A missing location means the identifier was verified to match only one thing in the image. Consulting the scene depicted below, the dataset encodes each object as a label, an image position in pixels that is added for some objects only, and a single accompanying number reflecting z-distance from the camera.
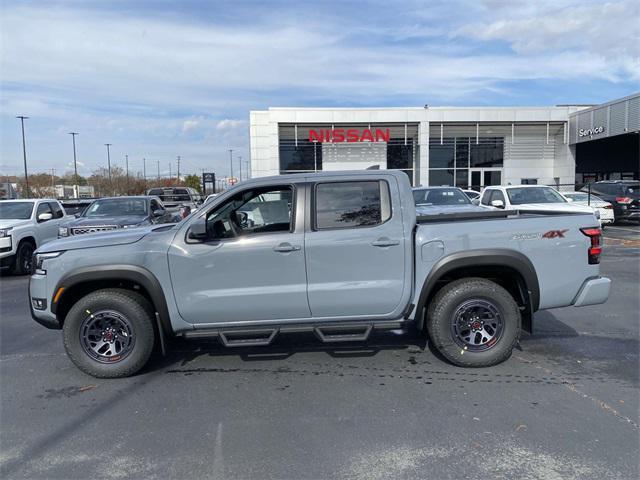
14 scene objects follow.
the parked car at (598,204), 17.08
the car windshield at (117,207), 11.76
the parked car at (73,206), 18.61
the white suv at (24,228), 10.02
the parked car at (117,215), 10.41
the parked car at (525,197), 13.90
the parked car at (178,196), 24.96
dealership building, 28.30
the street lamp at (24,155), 42.37
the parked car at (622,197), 18.53
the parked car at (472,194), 21.39
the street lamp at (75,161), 55.76
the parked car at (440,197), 12.58
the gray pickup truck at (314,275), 4.36
